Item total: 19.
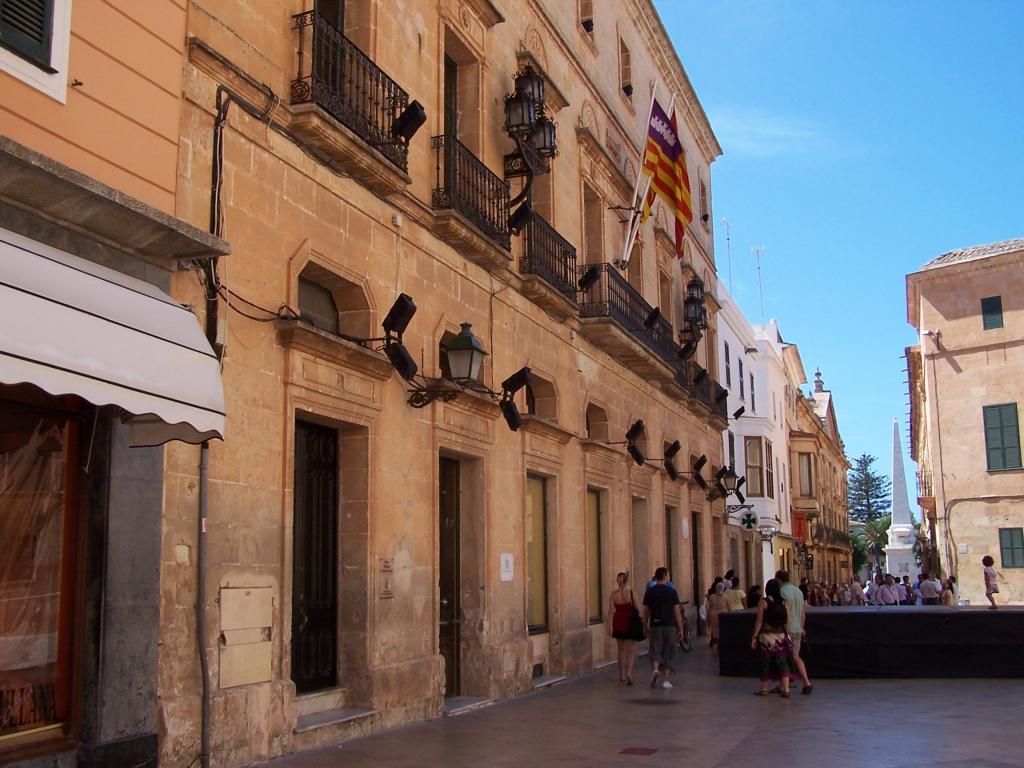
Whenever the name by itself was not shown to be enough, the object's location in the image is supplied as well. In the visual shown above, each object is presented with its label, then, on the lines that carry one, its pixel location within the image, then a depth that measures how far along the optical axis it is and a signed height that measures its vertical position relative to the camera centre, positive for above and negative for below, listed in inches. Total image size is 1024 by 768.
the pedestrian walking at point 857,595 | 1201.5 -54.7
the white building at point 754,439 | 1320.1 +150.3
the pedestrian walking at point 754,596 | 784.3 -35.7
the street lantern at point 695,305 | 948.6 +209.7
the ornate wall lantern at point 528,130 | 552.4 +212.0
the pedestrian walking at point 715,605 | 821.2 -43.3
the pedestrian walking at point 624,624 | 580.7 -39.9
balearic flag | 783.1 +280.4
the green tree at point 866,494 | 4591.5 +211.8
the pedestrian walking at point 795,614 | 559.2 -34.6
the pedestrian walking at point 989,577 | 761.6 -24.0
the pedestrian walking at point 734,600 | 786.2 -37.9
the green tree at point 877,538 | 3767.2 +23.5
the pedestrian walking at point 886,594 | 1016.9 -45.8
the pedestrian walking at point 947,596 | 968.3 -46.3
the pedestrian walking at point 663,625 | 578.6 -40.5
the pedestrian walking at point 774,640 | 537.6 -46.3
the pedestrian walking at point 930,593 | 964.0 -43.0
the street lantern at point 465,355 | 438.9 +77.9
